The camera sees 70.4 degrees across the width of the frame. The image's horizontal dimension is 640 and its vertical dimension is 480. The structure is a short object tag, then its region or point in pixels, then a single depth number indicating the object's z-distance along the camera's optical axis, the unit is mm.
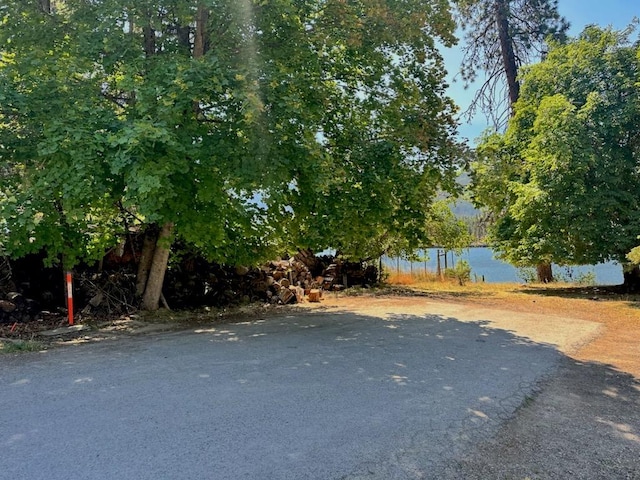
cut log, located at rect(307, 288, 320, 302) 12844
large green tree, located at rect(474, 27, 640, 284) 11844
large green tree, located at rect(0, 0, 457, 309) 6398
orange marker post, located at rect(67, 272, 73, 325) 8062
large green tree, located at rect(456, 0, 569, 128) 16219
